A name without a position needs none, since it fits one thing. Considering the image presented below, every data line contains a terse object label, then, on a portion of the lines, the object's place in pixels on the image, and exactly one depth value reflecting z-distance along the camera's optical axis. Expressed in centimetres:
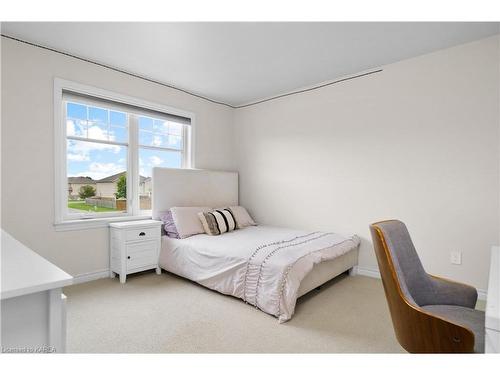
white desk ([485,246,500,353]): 89
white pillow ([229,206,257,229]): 396
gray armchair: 126
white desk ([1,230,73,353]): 91
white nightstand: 310
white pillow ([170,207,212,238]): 340
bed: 234
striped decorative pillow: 351
